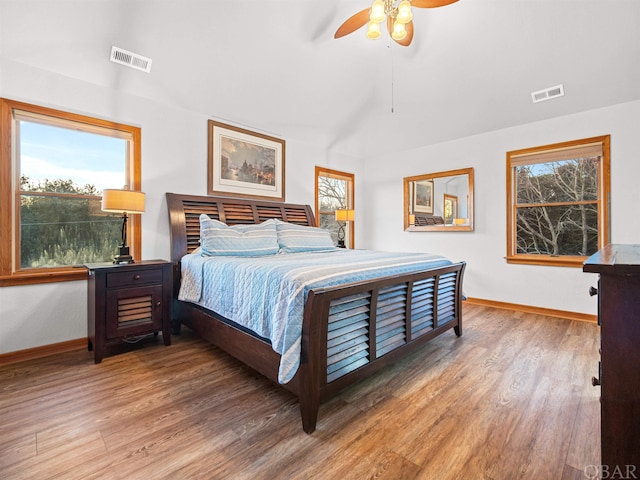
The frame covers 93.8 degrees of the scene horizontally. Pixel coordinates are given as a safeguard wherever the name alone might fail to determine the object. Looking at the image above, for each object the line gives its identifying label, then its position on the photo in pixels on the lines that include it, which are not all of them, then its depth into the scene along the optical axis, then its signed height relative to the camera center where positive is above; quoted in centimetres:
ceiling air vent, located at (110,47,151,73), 276 +172
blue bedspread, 170 -29
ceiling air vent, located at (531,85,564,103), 349 +173
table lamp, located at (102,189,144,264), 264 +33
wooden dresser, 97 -42
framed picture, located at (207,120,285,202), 389 +107
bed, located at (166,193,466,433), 169 -64
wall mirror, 470 +63
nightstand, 255 -56
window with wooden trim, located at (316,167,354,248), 533 +79
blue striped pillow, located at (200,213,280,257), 300 +1
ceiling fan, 213 +171
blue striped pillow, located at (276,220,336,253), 353 +1
